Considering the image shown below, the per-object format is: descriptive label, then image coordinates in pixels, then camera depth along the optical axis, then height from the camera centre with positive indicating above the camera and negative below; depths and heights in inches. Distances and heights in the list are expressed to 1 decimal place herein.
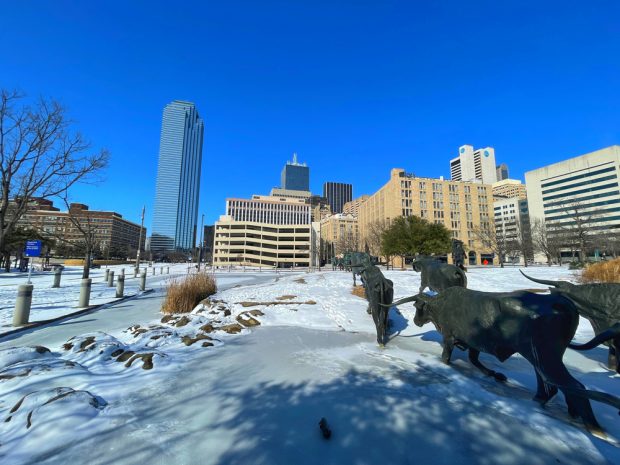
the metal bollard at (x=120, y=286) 518.9 -48.2
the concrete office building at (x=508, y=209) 5006.2 +1034.7
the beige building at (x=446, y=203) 3085.6 +693.6
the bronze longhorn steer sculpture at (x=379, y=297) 243.1 -32.5
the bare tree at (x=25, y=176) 460.1 +160.1
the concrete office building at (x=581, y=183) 3412.9 +1109.1
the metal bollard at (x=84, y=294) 396.2 -48.5
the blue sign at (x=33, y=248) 558.1 +25.7
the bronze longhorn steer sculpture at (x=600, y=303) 179.6 -26.8
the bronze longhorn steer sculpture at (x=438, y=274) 325.1 -13.9
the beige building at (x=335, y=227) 4919.3 +669.3
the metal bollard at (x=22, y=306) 287.6 -48.6
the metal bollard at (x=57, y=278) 621.4 -40.7
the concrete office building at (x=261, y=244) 3597.4 +246.3
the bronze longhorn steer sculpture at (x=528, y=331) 114.0 -33.4
